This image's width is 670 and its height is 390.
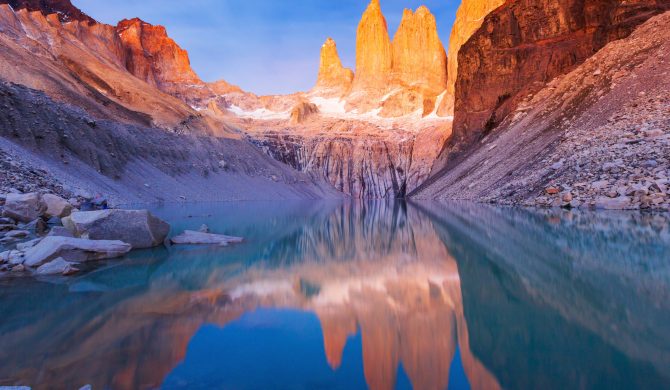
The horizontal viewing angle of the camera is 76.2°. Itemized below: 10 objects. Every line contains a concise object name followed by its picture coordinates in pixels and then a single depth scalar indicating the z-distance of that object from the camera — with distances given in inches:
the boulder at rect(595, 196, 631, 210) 763.4
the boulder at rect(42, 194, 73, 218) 682.8
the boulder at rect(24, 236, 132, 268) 372.0
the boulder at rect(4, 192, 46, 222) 625.0
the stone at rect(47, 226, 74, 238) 445.9
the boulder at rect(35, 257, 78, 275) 350.3
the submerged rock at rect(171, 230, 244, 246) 543.5
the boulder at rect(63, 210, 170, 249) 467.5
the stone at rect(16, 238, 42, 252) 414.3
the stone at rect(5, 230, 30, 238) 524.9
